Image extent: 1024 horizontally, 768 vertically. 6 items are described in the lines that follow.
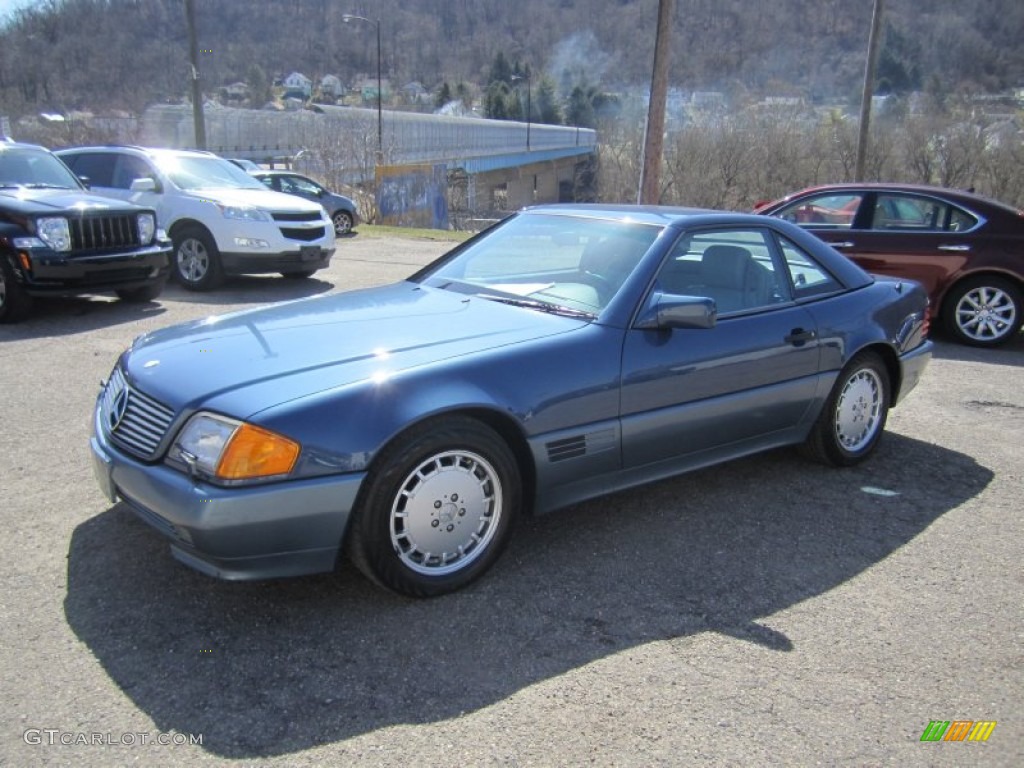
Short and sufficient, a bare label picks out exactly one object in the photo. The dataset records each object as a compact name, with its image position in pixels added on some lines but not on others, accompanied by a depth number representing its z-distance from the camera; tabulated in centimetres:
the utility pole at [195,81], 2120
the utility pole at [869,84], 1842
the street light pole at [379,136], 3212
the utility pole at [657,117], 1467
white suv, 998
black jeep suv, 772
